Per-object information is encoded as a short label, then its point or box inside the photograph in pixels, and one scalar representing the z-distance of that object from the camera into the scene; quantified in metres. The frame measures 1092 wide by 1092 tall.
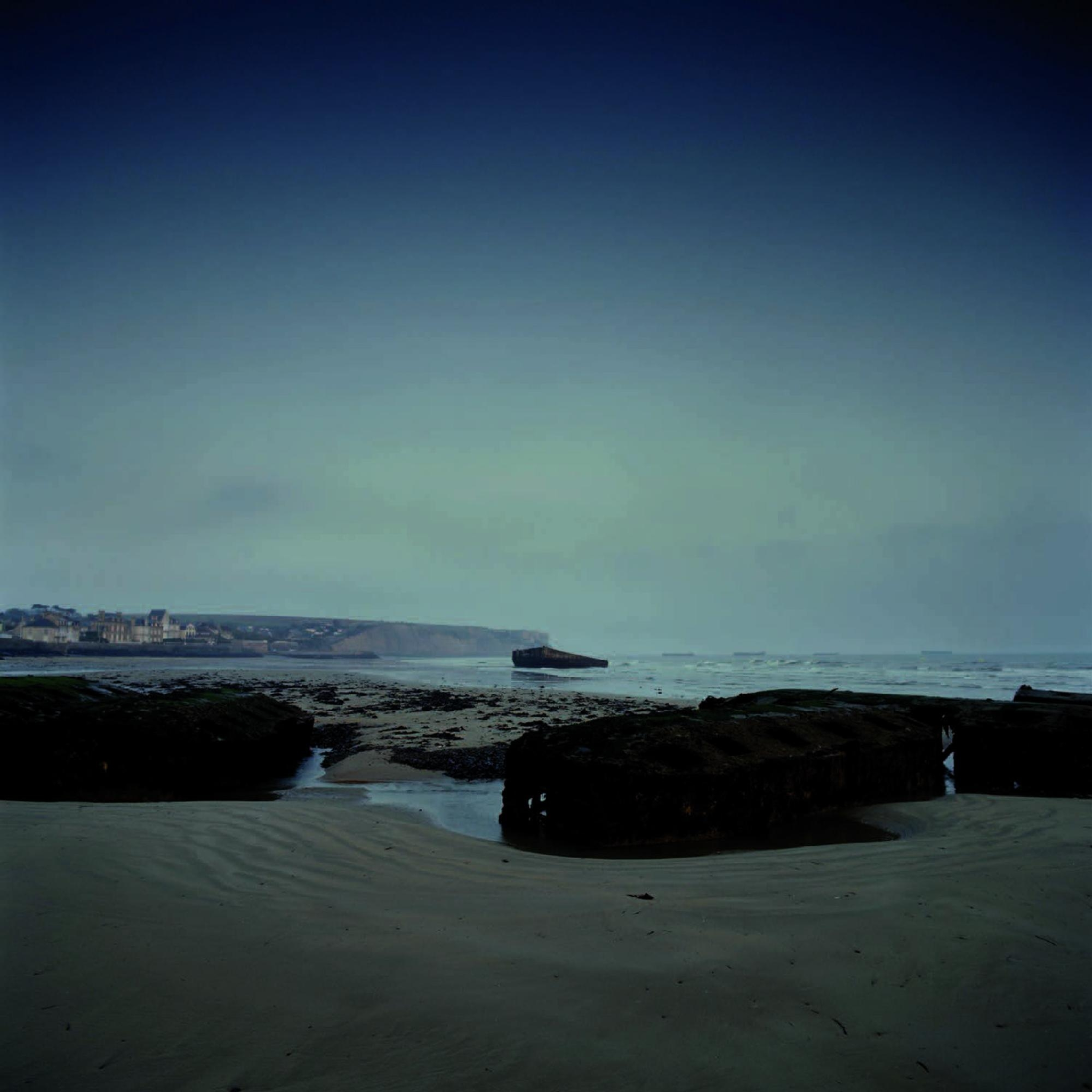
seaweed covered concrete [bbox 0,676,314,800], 9.24
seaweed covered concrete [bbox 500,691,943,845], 7.37
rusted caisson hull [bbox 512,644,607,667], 76.50
